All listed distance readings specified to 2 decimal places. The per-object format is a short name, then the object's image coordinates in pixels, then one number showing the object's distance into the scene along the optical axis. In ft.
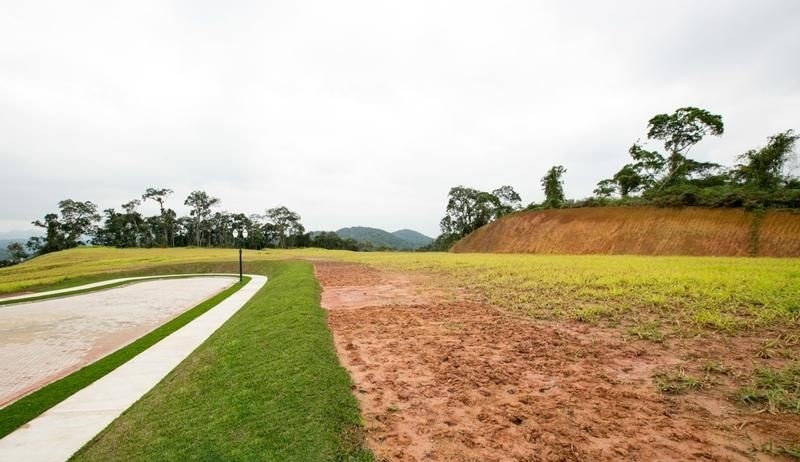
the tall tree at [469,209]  235.61
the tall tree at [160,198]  282.50
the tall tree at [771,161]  102.53
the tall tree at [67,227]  275.18
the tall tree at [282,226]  315.37
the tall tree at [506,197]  234.17
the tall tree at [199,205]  292.20
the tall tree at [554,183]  169.99
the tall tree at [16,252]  288.10
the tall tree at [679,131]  127.03
